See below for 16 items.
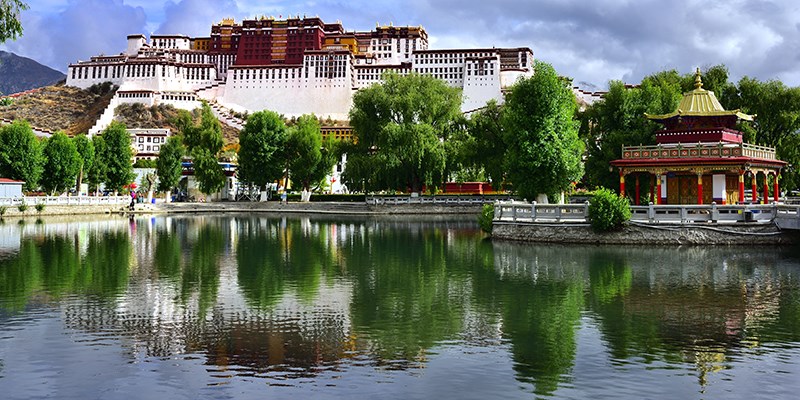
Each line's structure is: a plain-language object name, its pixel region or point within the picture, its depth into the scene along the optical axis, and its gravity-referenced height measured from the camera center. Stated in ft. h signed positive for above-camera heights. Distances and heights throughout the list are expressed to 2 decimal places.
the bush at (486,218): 116.06 -2.62
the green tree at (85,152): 217.15 +15.10
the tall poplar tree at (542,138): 113.50 +10.28
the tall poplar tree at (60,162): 203.82 +11.26
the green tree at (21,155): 193.36 +12.75
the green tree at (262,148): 238.48 +17.85
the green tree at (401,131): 201.05 +20.33
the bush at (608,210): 97.86 -1.09
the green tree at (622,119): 146.61 +17.36
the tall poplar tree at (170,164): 239.91 +12.80
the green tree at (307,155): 237.04 +15.74
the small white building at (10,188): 181.37 +3.48
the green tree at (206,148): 241.14 +18.96
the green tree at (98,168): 227.30 +10.78
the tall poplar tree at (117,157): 232.53 +14.49
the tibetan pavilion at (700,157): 115.14 +7.22
